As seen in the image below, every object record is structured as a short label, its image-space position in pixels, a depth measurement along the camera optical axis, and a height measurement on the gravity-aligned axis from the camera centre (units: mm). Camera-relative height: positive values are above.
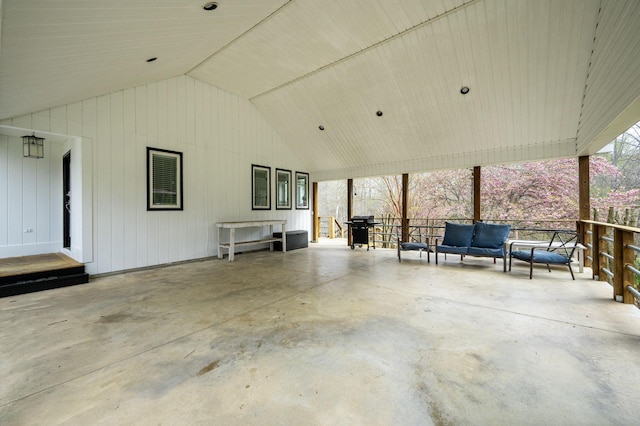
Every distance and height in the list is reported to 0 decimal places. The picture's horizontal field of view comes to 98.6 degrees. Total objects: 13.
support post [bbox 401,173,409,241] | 7781 +37
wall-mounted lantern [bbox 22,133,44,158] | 4547 +1080
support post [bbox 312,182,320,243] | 9900 -197
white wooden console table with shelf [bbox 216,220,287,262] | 6153 -643
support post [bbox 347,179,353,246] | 9047 +431
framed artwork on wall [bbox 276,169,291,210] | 8391 +668
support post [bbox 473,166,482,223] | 6594 +390
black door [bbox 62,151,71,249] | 5332 +205
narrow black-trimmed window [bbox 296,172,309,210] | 9117 +672
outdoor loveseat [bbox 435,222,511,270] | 5312 -601
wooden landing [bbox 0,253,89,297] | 3711 -916
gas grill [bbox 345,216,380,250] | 7910 -512
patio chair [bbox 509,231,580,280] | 4535 -808
